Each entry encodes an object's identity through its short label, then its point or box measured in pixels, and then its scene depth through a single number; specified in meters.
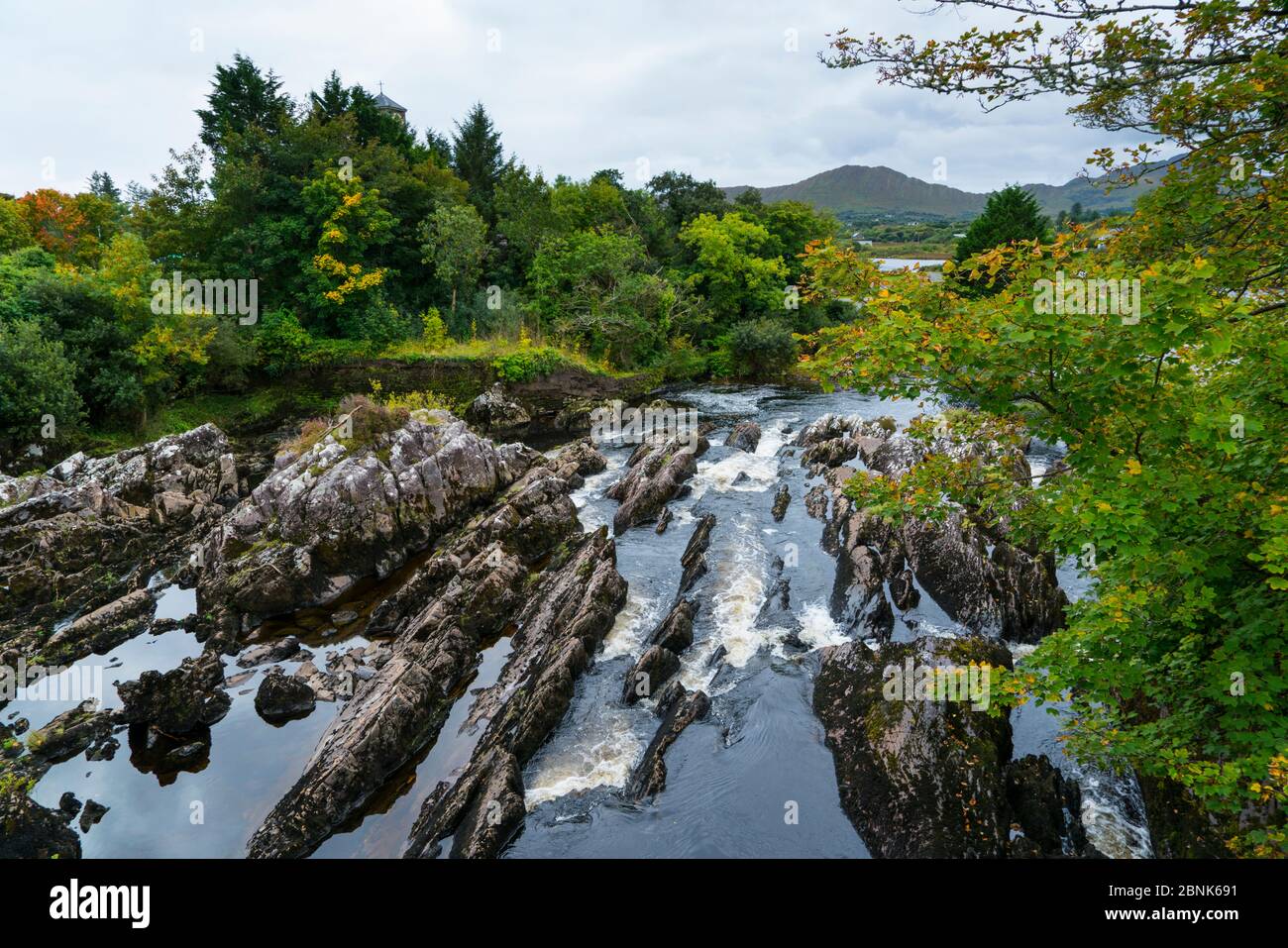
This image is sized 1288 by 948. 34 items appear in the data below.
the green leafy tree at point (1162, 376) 5.58
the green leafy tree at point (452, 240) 40.31
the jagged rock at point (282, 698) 13.05
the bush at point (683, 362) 46.12
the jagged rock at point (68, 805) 10.64
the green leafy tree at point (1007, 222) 44.28
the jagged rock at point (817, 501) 21.78
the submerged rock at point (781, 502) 22.17
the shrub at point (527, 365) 37.72
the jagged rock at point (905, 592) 15.80
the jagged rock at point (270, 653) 14.90
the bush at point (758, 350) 46.22
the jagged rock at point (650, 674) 13.38
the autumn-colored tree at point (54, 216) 41.78
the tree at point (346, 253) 36.06
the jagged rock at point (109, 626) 15.16
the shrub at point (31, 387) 23.45
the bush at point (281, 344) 36.16
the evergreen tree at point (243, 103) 42.25
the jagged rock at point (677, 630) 14.83
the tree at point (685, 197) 54.31
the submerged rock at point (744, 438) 29.97
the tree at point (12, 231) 36.62
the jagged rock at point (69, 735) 11.86
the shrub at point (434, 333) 38.59
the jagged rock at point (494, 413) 35.00
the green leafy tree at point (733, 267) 48.12
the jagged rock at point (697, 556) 17.97
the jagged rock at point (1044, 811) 9.17
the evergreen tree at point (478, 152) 53.22
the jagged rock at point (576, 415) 35.81
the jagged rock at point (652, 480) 22.41
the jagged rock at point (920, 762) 9.27
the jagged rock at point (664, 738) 10.98
